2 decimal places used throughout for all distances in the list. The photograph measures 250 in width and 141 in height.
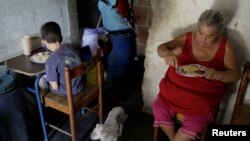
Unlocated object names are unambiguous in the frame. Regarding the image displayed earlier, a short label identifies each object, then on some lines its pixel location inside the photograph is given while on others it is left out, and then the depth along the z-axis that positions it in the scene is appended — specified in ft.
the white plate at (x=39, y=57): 7.05
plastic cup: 7.41
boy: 6.11
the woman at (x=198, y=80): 5.59
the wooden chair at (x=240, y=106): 5.94
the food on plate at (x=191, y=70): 5.51
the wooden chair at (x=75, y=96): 5.84
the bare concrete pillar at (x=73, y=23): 9.16
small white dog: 7.07
